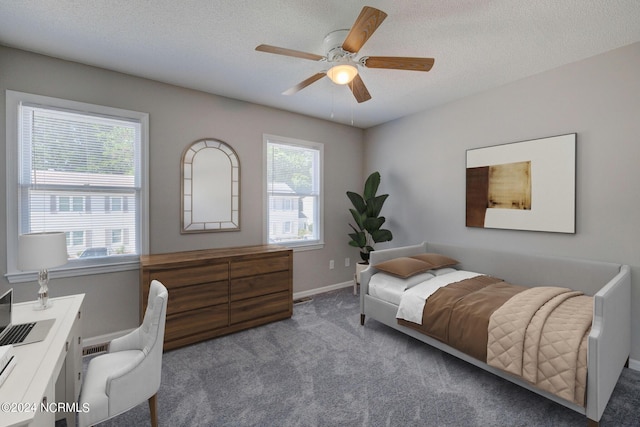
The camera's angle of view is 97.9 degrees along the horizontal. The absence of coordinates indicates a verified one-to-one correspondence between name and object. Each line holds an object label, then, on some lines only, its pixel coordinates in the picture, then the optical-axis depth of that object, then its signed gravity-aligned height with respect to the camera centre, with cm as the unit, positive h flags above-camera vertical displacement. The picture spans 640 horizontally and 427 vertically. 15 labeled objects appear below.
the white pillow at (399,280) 285 -75
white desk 92 -65
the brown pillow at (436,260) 315 -59
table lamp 157 -26
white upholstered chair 136 -90
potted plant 392 -9
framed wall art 265 +26
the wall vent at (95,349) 253 -130
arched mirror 318 +25
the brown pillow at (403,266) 286 -61
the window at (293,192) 386 +25
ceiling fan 170 +106
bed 161 -72
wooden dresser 259 -82
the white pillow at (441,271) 316 -72
